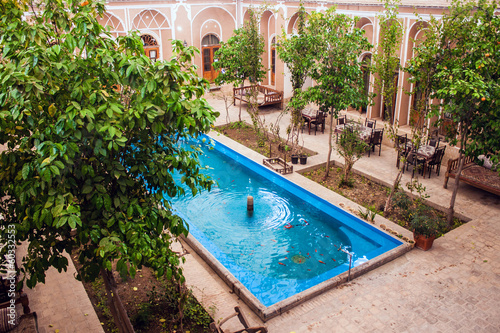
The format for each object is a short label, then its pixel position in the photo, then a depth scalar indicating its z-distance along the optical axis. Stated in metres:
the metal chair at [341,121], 15.01
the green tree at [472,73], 7.53
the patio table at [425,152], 11.42
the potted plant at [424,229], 8.28
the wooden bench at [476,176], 10.12
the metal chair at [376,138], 13.23
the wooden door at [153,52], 20.92
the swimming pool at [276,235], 8.10
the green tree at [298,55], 10.95
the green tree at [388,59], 9.16
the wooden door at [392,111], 15.00
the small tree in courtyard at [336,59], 10.32
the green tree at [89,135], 3.71
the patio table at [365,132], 13.12
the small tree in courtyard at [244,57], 14.15
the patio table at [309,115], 15.23
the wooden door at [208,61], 22.33
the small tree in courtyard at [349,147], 11.02
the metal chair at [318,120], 15.28
